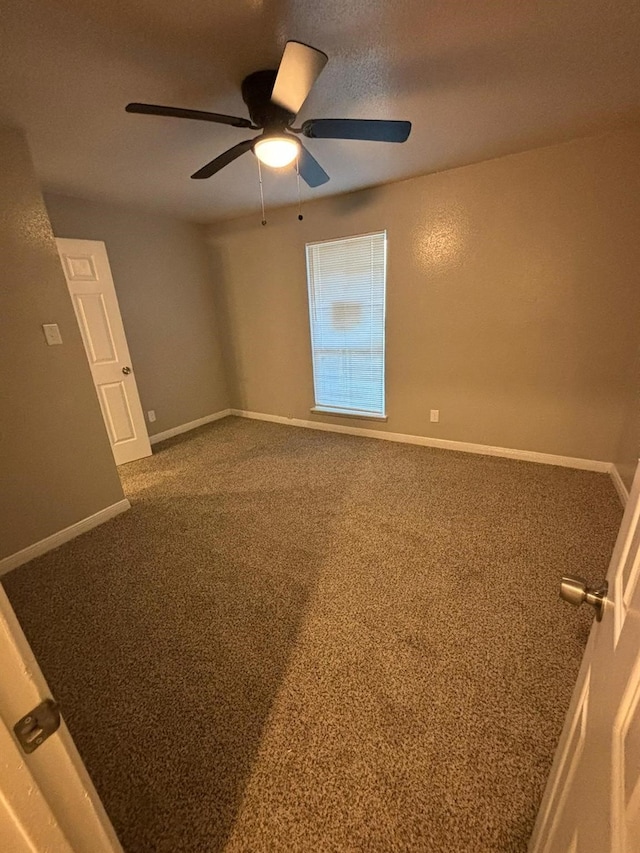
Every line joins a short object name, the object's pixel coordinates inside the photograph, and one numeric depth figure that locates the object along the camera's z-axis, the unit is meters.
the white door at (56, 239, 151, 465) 2.97
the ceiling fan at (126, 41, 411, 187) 1.37
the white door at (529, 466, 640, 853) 0.35
